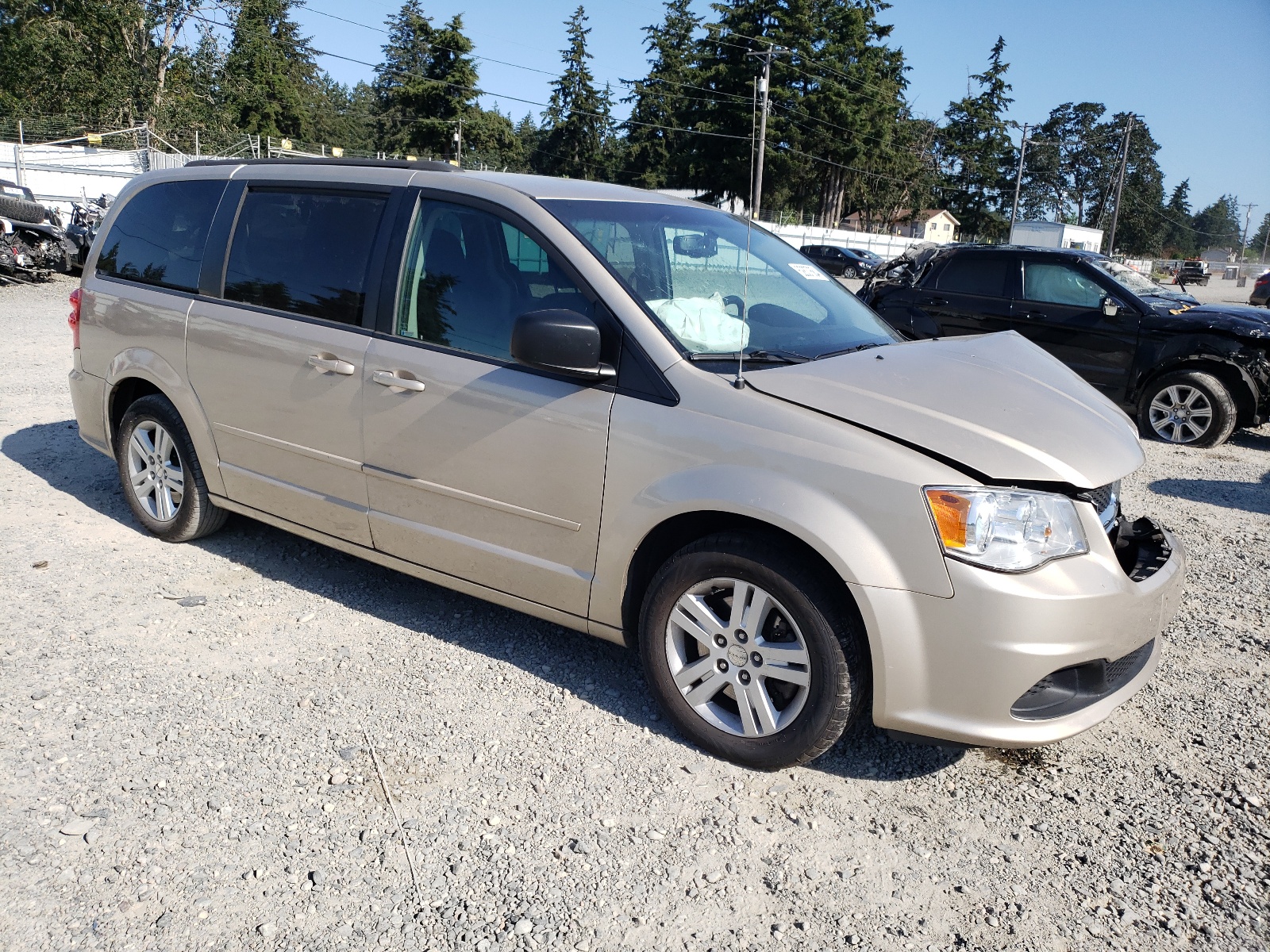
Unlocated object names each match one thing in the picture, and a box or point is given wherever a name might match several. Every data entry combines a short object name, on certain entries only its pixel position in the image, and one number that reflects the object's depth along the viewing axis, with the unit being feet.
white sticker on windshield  13.65
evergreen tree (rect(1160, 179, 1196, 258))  440.04
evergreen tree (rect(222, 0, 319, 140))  169.68
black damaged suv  27.63
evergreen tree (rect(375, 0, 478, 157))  211.82
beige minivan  9.09
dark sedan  140.56
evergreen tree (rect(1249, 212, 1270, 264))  566.35
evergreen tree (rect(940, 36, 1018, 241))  287.48
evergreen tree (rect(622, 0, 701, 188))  254.88
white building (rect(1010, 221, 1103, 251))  159.12
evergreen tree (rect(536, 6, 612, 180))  268.82
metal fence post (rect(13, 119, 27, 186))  86.02
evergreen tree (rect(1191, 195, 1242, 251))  570.87
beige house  315.78
